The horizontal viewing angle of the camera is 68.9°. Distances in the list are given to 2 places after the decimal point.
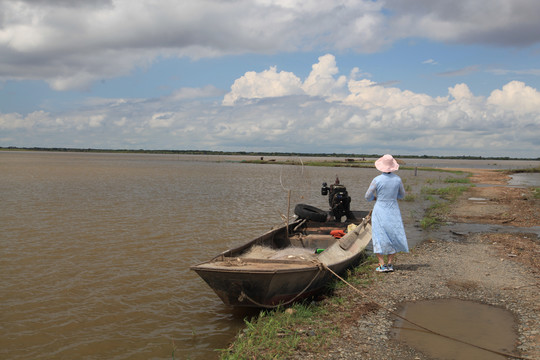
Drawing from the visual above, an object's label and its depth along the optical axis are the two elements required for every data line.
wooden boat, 6.19
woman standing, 7.85
